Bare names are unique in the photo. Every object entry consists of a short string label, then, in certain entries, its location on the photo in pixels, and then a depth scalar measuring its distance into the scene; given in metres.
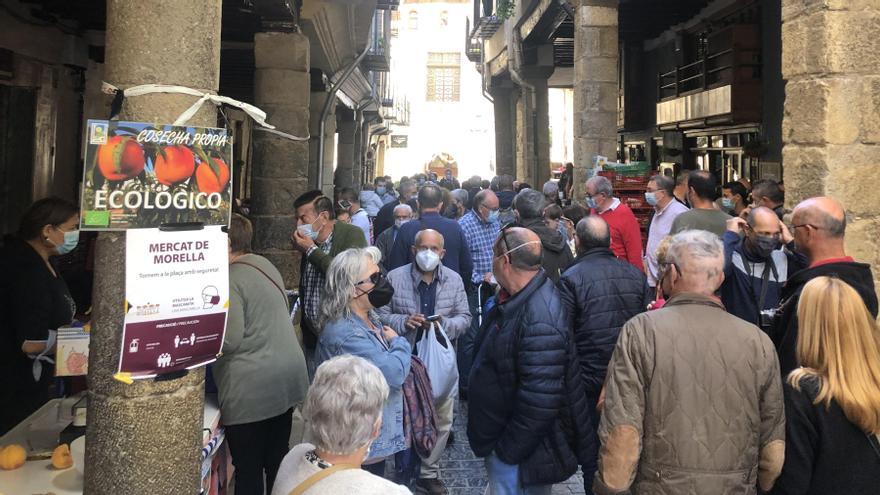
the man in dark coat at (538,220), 5.91
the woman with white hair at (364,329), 3.57
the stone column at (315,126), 13.50
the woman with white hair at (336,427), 2.18
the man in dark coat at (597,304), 4.22
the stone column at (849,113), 4.74
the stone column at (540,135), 19.39
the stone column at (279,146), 8.75
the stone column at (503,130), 26.27
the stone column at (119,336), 2.43
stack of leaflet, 3.66
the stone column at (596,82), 10.29
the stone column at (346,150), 25.27
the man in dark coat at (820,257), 3.47
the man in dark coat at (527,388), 3.29
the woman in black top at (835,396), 2.60
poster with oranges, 2.25
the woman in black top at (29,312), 4.17
